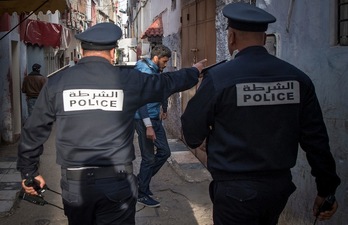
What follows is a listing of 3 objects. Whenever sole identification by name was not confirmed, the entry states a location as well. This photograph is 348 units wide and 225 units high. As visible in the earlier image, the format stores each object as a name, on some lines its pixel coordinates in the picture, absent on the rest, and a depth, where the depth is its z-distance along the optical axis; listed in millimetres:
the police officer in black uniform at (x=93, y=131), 2908
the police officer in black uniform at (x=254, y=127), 2459
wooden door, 7031
